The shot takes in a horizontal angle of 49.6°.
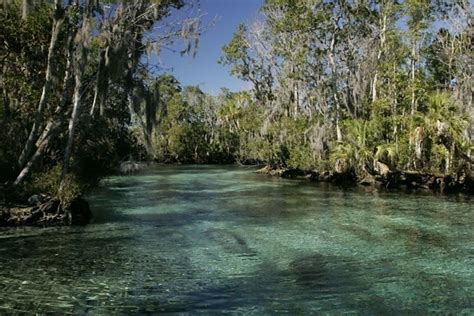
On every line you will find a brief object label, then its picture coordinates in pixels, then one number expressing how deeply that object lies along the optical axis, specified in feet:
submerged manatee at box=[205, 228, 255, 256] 40.24
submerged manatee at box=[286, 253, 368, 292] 29.55
